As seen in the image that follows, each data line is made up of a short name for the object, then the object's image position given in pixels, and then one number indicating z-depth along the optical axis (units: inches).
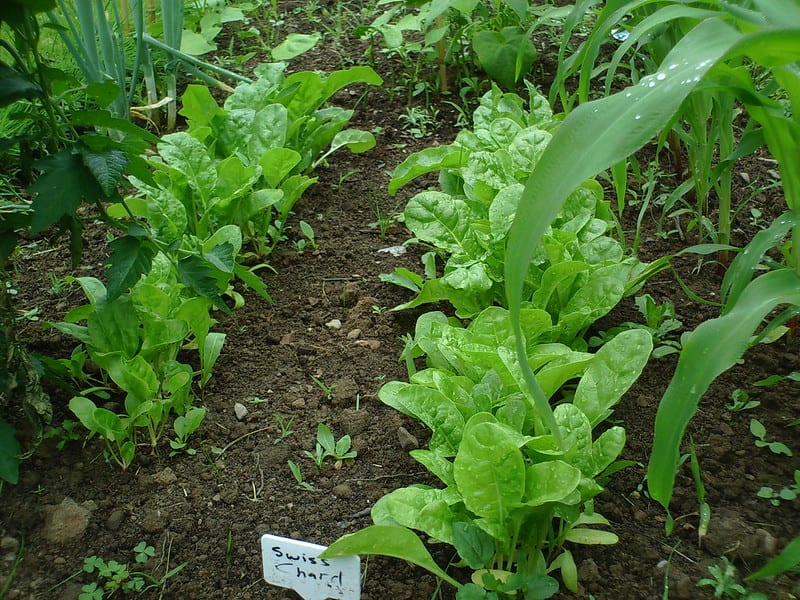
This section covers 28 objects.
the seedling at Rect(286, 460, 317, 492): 56.9
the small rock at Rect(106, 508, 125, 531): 54.4
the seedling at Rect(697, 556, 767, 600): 46.7
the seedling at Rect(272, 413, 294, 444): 61.0
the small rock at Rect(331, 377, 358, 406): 63.9
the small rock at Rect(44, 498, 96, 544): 53.4
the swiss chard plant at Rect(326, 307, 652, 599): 46.3
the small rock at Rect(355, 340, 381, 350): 69.3
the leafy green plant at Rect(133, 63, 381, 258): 74.4
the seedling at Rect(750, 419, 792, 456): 56.0
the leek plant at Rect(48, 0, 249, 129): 78.6
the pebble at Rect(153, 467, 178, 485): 57.2
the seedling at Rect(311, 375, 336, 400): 64.6
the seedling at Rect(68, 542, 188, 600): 50.2
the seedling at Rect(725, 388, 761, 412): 59.8
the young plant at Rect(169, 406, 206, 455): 59.4
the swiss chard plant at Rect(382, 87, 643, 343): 63.4
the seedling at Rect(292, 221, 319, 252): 82.7
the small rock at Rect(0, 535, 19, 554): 52.7
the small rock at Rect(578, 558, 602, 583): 48.9
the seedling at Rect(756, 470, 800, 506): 52.8
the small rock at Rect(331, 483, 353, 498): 56.1
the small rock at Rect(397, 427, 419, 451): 58.9
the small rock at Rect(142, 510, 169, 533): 54.1
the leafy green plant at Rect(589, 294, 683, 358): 65.8
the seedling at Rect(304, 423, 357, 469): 58.6
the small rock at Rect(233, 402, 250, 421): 62.9
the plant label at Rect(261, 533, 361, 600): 46.8
